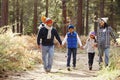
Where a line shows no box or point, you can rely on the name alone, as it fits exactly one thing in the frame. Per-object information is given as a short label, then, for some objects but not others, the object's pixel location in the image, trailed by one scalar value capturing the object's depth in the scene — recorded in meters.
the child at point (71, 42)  13.45
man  12.20
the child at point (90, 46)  13.95
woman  12.84
